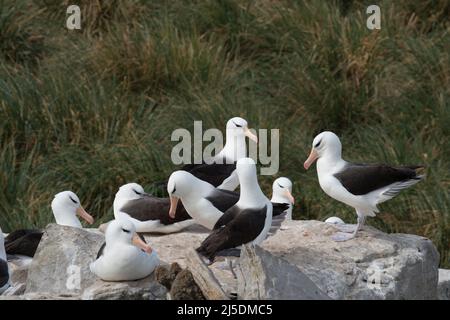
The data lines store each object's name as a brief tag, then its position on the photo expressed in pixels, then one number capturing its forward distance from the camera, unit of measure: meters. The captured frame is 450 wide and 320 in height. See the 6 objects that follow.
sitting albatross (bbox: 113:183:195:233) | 16.05
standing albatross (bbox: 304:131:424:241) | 15.11
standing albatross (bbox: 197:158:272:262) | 13.75
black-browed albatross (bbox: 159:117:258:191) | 17.52
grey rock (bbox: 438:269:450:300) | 16.87
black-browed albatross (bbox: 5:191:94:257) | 16.11
